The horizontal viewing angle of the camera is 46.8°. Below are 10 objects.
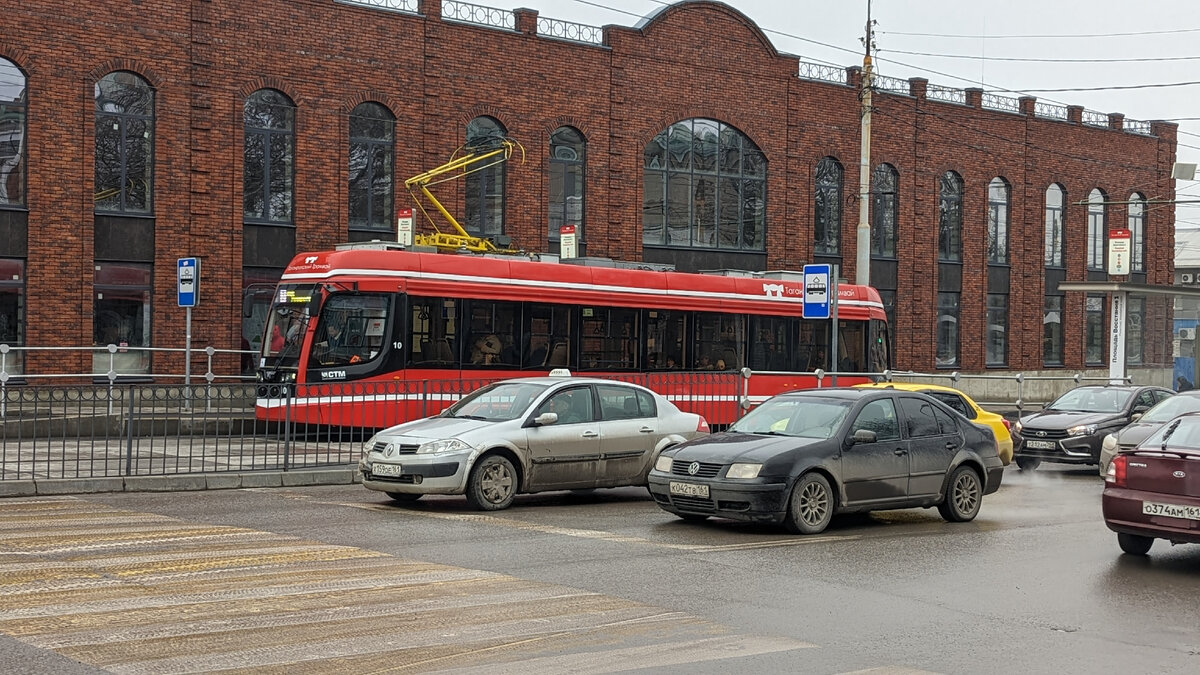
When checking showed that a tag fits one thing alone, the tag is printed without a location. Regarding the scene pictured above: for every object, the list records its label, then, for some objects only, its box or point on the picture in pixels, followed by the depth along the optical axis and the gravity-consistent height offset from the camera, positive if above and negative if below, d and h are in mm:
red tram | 22078 +33
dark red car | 12031 -1289
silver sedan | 15023 -1226
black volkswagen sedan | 13477 -1265
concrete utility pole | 29562 +3001
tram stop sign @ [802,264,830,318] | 23922 +817
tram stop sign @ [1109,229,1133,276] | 41312 +2846
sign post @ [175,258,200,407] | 24453 +822
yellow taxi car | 20188 -1060
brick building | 27297 +4318
